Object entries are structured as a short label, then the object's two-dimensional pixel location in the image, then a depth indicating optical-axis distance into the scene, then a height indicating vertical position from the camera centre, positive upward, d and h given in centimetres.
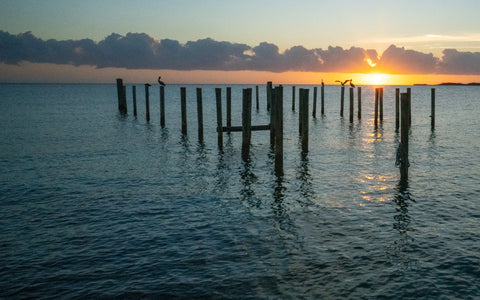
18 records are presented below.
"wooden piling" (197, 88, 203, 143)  2048 -75
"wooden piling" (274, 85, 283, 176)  1375 -102
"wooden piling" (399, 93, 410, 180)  1207 -126
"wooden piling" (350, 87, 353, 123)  3125 -89
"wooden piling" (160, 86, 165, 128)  2751 -19
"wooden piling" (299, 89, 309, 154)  1659 -45
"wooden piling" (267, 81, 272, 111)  3514 +20
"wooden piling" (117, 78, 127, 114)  3962 +54
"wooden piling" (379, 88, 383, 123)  2819 -51
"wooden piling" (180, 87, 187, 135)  2389 -52
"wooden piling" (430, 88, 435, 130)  2704 -126
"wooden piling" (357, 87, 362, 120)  3063 -48
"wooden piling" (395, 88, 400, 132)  2468 -111
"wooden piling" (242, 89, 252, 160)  1669 -89
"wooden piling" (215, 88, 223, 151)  1862 -97
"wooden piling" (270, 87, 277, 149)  1476 -128
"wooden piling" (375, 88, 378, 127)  2889 -103
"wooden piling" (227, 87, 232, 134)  1919 -37
